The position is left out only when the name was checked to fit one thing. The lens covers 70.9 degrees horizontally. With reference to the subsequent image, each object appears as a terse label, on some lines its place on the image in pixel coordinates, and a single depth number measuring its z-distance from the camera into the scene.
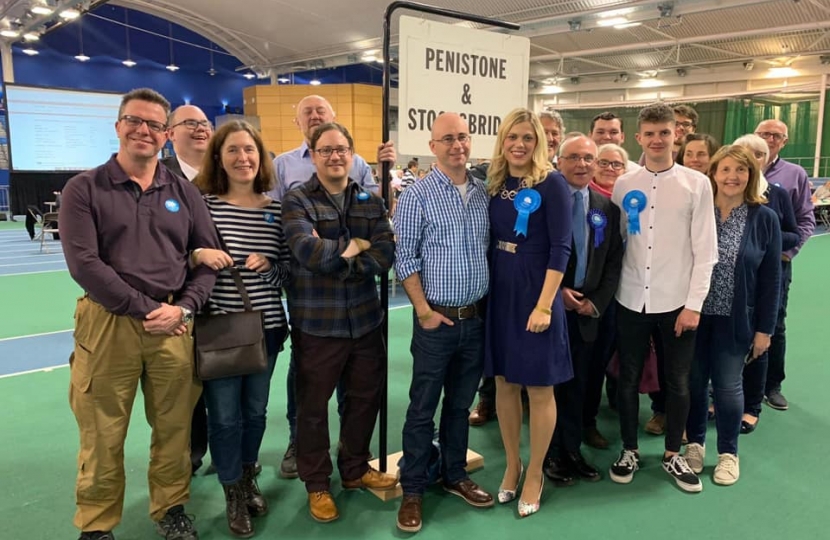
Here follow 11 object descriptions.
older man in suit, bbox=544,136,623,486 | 2.61
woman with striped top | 2.30
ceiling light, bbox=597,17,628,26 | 11.24
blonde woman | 2.29
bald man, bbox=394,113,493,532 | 2.29
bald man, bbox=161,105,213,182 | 2.71
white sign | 2.57
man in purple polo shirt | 1.96
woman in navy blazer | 2.72
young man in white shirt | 2.58
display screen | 13.63
